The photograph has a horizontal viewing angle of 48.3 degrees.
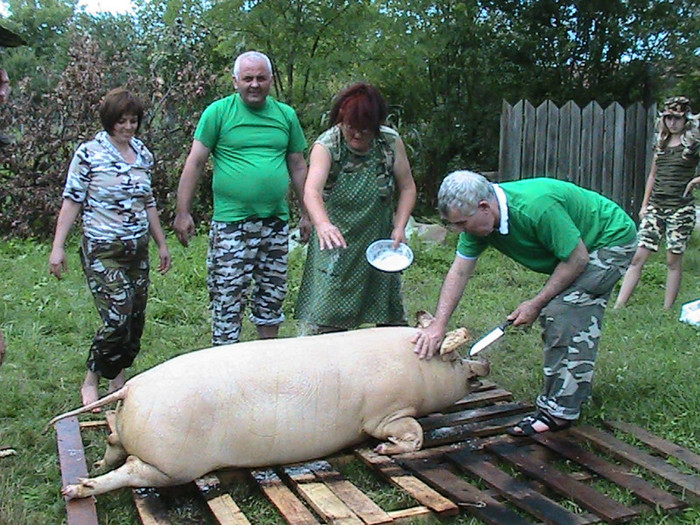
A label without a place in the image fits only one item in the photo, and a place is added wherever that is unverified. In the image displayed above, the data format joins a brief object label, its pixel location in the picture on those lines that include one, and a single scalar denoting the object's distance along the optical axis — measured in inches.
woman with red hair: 156.9
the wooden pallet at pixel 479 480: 117.6
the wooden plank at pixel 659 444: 136.6
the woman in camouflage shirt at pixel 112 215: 154.0
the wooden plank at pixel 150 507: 115.6
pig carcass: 120.6
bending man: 136.6
